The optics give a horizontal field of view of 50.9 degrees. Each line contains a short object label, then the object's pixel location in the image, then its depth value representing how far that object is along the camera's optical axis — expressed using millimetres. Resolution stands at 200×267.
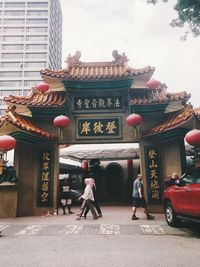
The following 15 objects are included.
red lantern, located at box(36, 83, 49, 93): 9763
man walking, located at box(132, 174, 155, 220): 7755
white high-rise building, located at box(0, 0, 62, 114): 48036
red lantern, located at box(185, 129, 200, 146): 6809
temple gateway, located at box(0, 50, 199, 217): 8582
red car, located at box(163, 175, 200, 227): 5636
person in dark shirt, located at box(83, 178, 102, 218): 8221
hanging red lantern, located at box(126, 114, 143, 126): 8503
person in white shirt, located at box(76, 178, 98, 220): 7897
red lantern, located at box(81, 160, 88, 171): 14626
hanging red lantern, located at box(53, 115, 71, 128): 8610
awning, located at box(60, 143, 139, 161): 13503
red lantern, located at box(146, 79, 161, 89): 9097
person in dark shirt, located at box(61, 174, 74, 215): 9188
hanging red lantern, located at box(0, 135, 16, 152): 7159
